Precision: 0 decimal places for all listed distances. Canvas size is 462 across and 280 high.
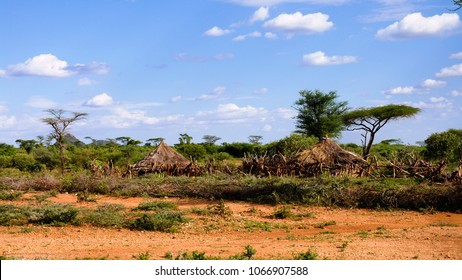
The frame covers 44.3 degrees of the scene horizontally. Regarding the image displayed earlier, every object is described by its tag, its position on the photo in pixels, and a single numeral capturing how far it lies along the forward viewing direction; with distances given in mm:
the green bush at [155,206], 14117
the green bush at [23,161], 32312
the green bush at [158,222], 11234
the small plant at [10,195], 16875
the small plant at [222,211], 13137
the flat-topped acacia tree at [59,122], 29531
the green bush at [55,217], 11900
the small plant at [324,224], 11828
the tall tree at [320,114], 37031
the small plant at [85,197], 16297
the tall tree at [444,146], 27867
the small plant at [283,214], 13062
